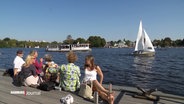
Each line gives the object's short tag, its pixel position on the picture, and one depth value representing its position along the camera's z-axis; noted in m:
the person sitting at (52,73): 5.13
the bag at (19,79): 4.97
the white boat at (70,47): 55.14
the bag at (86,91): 3.99
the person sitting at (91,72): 3.97
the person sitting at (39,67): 5.69
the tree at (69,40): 92.61
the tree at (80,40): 93.08
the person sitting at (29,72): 4.87
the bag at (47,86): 4.60
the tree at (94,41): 104.05
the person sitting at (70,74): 4.43
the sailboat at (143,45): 37.42
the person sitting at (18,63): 5.74
